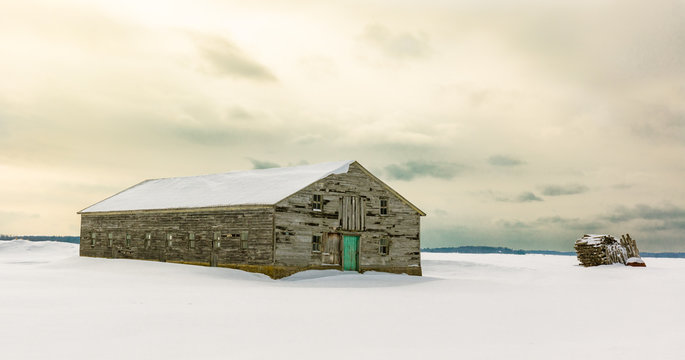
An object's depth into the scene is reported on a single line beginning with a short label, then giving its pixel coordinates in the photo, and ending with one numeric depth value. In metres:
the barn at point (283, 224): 34.97
